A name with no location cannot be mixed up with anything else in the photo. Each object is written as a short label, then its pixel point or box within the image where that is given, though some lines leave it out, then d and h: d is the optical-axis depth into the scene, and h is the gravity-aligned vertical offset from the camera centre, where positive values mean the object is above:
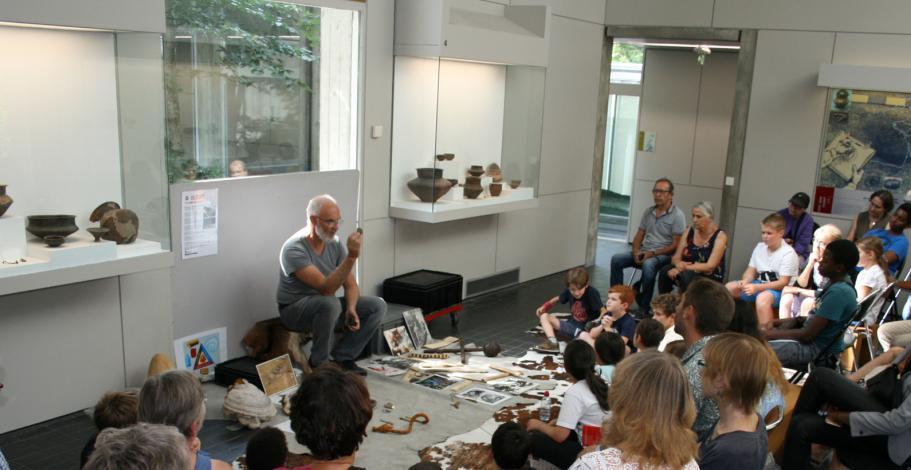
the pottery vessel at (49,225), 5.15 -0.89
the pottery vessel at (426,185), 8.17 -0.85
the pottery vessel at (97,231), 5.38 -0.95
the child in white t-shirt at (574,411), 4.50 -1.61
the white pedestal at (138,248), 5.45 -1.07
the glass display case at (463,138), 8.09 -0.40
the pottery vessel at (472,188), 8.76 -0.91
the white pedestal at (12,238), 4.92 -0.93
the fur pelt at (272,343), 6.64 -1.97
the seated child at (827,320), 5.72 -1.43
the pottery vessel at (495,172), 9.13 -0.77
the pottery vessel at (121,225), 5.46 -0.92
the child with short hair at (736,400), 3.32 -1.16
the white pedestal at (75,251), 5.04 -1.03
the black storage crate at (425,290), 7.80 -1.79
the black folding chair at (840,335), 6.06 -1.56
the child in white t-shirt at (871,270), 6.88 -1.23
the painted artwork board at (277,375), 6.18 -2.09
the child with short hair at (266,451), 4.14 -1.76
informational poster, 6.12 -0.99
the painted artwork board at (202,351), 6.25 -1.97
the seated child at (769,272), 7.69 -1.47
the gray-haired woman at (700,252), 8.39 -1.41
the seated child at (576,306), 7.30 -1.74
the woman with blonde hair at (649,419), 2.71 -1.01
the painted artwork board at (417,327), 7.45 -2.02
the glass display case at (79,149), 5.05 -0.43
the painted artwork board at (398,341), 7.22 -2.09
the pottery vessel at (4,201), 5.00 -0.73
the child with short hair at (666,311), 6.29 -1.50
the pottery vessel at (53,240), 5.12 -0.97
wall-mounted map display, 9.40 -0.37
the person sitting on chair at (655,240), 8.87 -1.40
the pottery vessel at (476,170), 8.87 -0.74
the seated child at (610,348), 5.16 -1.46
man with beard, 6.38 -1.52
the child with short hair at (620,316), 6.85 -1.69
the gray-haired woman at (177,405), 3.08 -1.16
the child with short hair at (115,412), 3.49 -1.35
